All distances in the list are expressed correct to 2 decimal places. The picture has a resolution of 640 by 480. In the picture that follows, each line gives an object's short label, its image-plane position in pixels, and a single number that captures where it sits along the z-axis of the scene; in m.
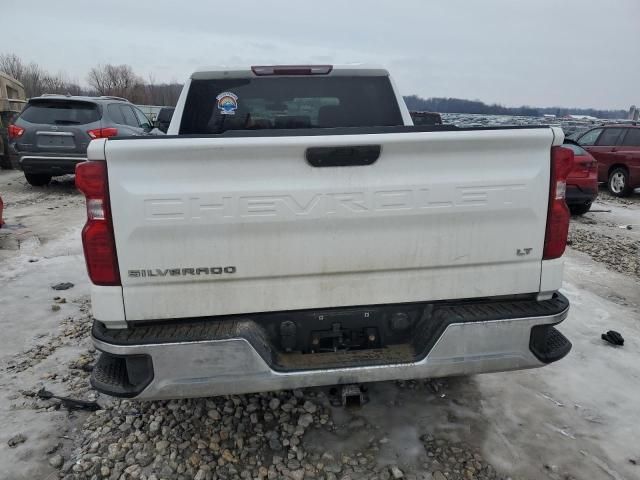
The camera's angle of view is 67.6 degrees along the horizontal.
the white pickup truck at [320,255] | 2.16
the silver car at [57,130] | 9.93
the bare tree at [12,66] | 55.65
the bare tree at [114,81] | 54.41
